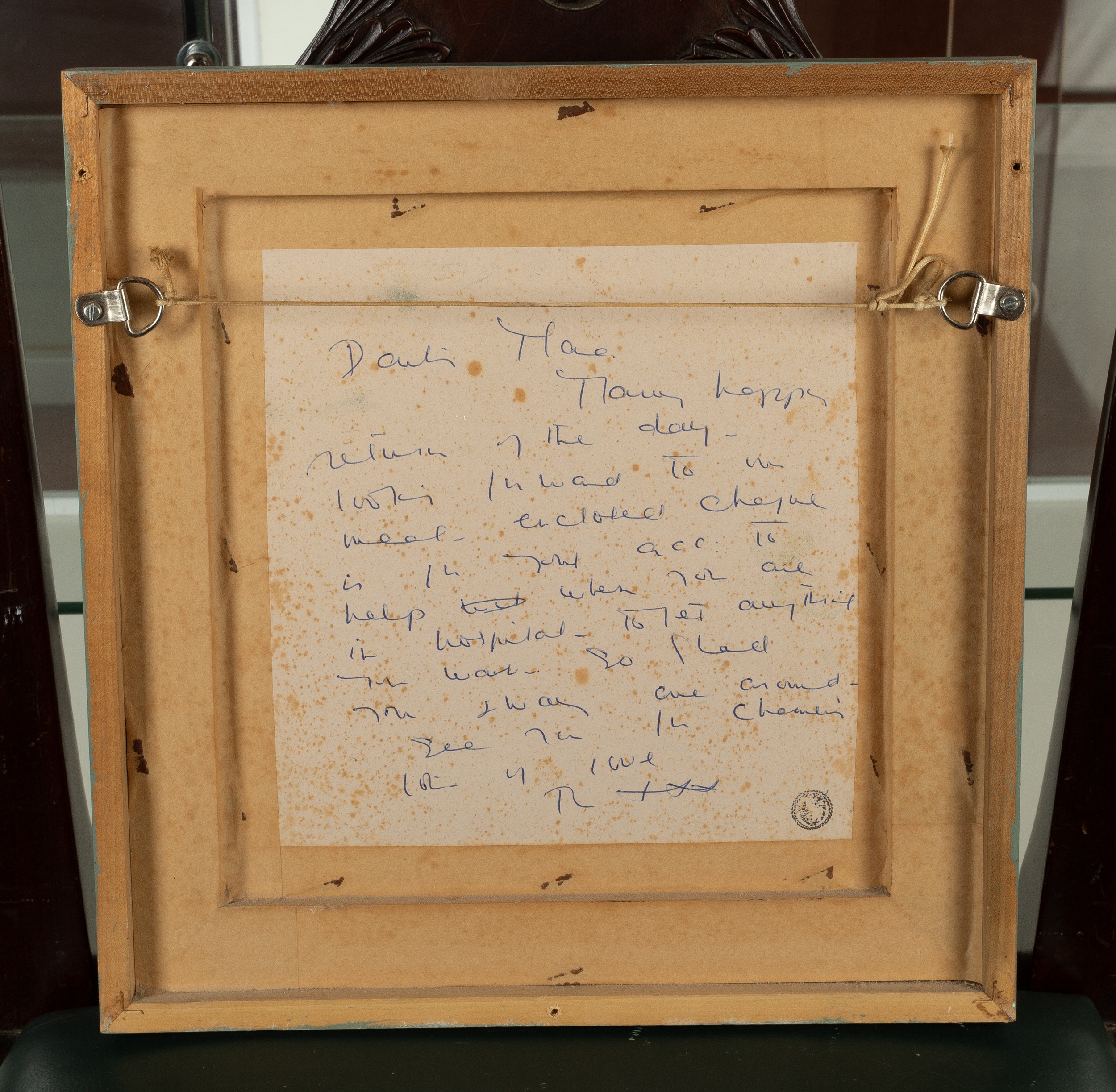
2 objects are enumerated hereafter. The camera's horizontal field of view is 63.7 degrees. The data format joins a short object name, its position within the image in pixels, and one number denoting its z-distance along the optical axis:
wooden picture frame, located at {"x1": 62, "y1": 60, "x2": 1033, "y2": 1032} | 0.53
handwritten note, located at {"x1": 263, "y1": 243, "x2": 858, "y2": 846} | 0.55
